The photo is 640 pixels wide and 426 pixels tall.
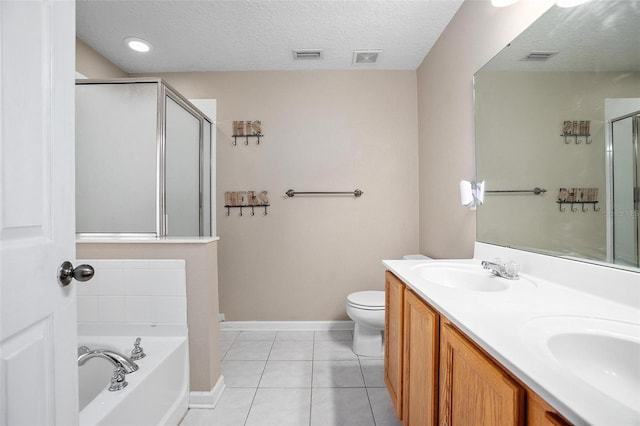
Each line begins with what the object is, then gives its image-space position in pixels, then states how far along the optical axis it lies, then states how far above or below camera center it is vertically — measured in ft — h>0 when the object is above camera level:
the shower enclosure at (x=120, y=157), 5.70 +1.24
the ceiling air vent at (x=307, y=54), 7.41 +4.51
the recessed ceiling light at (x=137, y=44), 6.96 +4.54
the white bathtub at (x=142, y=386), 3.40 -2.56
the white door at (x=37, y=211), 1.84 +0.04
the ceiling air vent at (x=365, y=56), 7.44 +4.47
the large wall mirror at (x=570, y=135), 2.66 +0.95
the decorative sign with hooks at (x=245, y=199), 8.34 +0.47
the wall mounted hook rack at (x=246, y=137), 8.42 +2.41
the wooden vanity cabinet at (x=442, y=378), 1.74 -1.51
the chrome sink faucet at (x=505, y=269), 3.74 -0.81
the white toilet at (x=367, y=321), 6.42 -2.60
